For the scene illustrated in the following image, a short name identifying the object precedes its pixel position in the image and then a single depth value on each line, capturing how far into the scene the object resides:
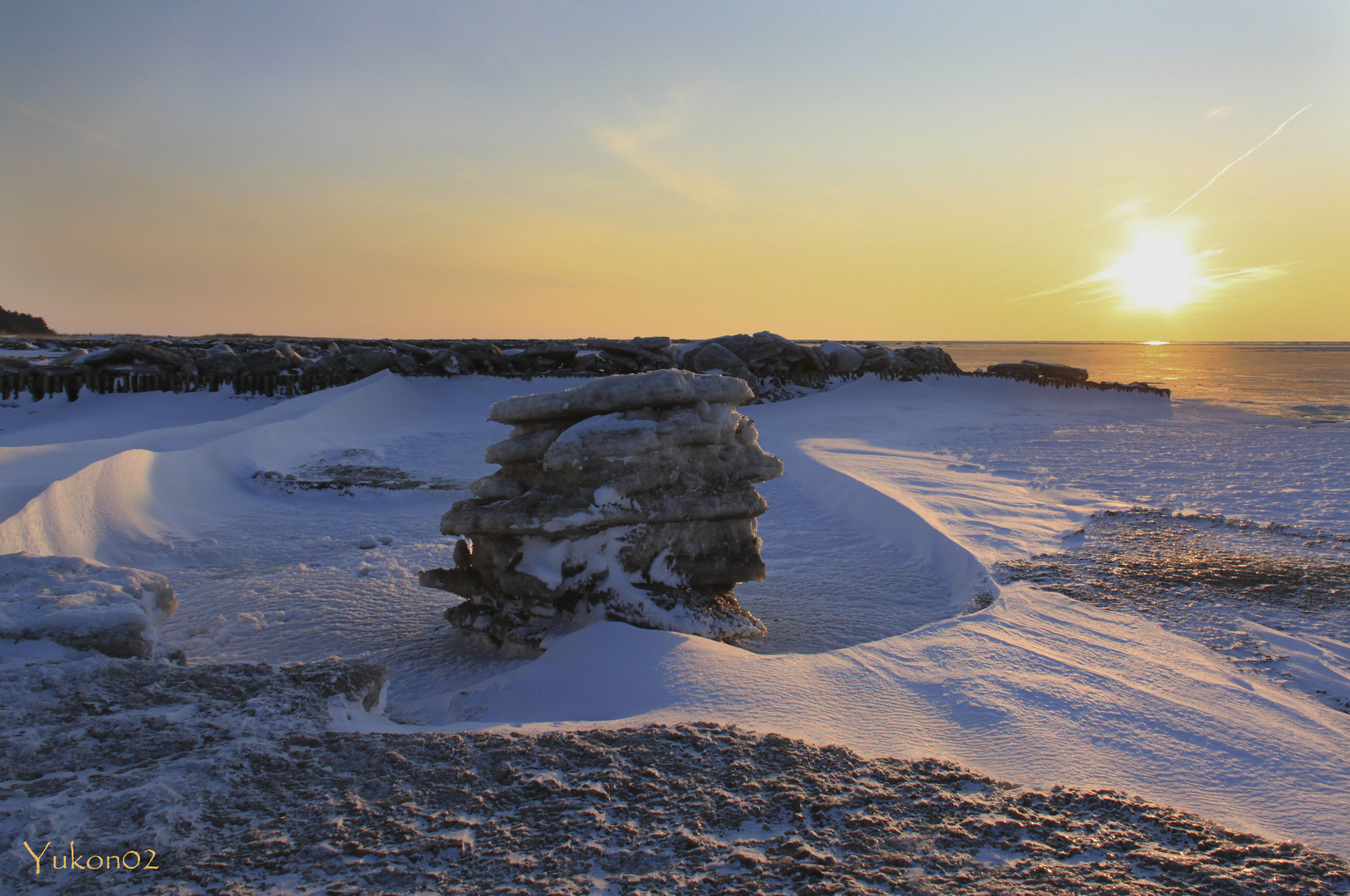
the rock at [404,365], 17.81
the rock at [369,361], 17.94
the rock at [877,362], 22.44
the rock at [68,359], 14.31
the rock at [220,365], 16.22
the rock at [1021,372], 22.86
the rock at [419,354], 18.61
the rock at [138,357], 14.68
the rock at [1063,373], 22.30
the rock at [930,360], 23.06
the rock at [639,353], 19.94
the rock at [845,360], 22.41
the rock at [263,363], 16.38
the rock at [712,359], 19.36
